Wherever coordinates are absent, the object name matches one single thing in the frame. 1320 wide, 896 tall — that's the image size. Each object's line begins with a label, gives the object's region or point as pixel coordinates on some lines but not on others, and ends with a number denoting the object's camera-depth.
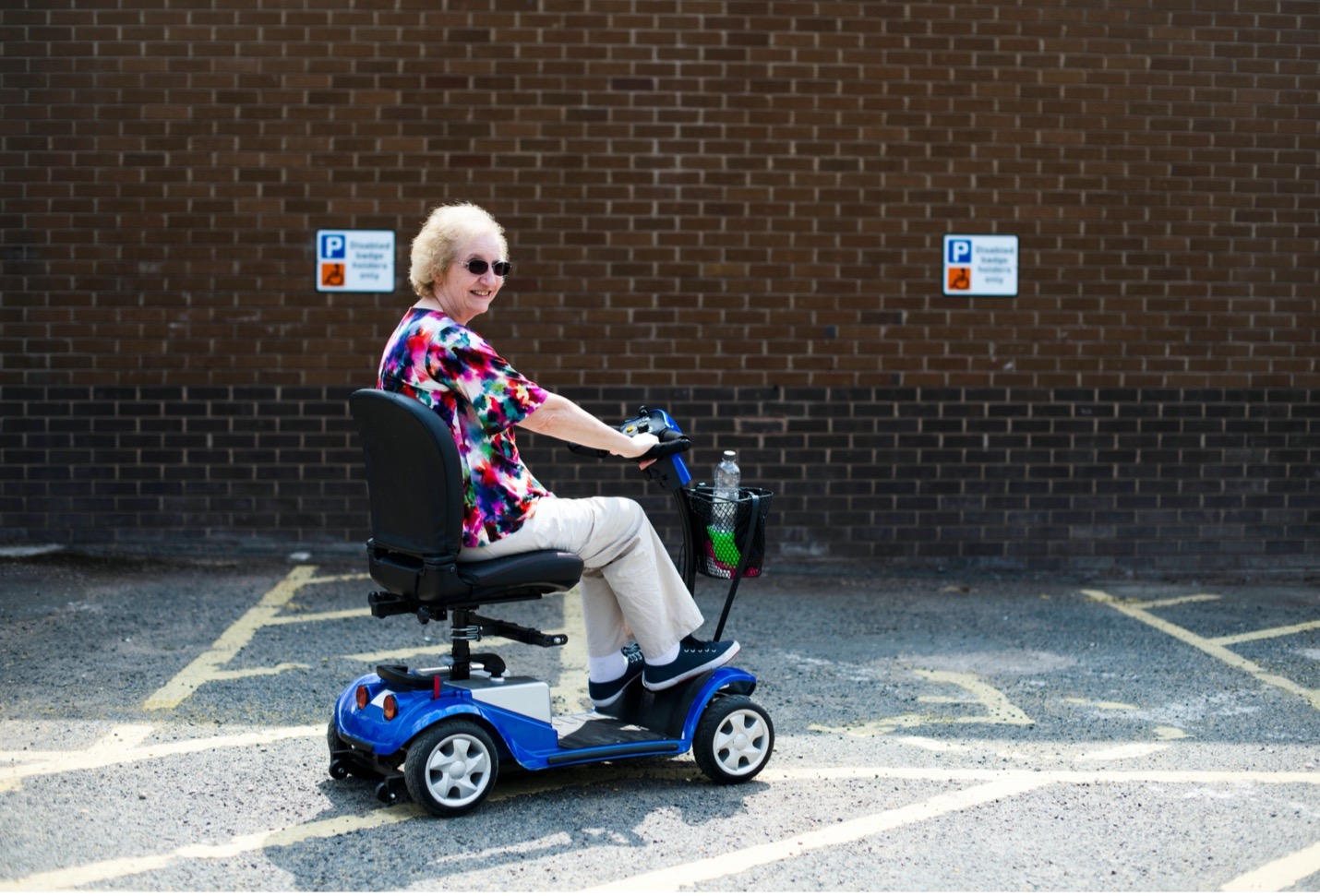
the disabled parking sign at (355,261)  9.19
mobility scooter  4.29
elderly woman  4.37
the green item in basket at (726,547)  4.77
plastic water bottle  4.74
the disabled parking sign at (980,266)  9.40
